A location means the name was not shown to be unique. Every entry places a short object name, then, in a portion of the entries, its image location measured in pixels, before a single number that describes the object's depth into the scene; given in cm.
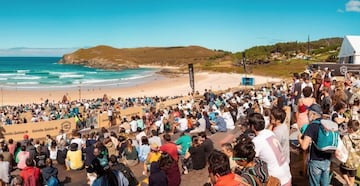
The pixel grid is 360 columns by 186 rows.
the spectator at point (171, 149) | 675
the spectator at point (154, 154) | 677
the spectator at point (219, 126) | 1298
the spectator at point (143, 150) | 899
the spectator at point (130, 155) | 920
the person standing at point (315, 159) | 473
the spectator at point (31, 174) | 652
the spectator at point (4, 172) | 782
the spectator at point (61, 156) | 991
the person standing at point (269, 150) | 404
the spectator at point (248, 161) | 358
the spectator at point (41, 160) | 797
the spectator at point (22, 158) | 877
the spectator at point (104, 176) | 466
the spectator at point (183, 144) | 884
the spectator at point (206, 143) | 817
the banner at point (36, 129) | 1600
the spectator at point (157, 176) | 577
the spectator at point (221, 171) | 343
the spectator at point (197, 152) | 816
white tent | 3678
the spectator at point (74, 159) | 919
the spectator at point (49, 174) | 725
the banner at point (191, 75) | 2575
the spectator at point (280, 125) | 475
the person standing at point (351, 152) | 551
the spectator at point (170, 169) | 574
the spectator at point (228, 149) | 557
